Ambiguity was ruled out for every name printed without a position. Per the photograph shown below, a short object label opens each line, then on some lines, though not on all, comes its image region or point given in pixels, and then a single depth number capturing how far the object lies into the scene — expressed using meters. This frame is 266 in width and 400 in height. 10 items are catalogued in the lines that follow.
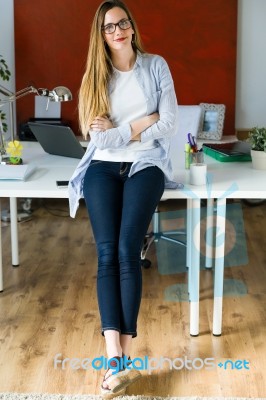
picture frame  5.12
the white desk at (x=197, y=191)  2.86
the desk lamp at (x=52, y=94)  3.40
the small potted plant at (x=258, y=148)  3.19
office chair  3.92
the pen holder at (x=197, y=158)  3.03
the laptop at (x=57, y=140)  3.42
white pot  3.19
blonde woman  2.70
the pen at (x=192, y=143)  3.05
